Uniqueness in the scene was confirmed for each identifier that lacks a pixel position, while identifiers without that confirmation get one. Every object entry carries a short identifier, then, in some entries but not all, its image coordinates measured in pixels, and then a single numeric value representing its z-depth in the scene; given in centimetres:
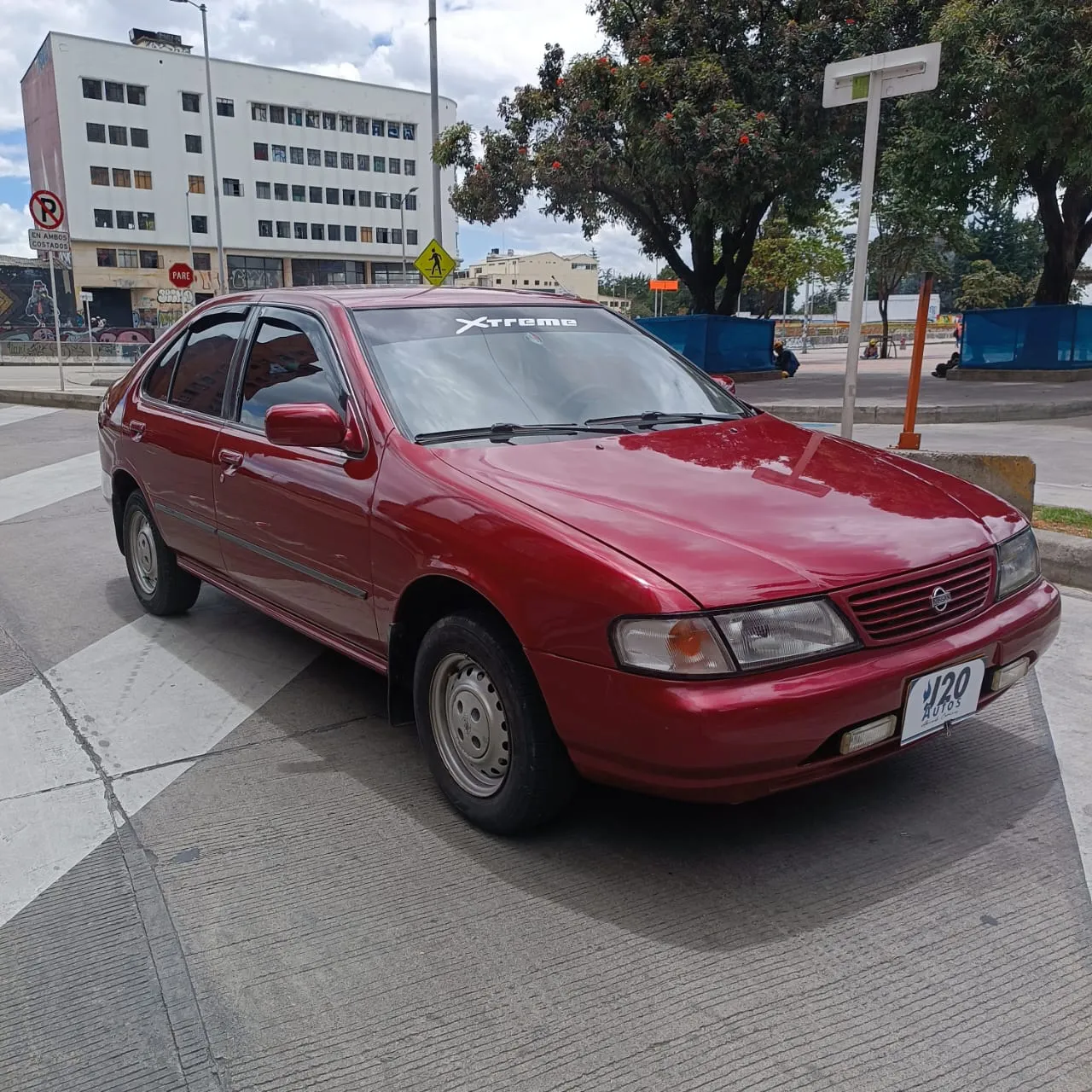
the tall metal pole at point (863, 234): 668
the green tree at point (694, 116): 1739
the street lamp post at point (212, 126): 3419
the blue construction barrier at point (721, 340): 2033
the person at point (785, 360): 2275
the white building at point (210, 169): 5738
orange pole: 745
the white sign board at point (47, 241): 1844
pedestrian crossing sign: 1792
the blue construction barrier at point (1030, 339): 1883
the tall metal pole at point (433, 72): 2133
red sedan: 249
